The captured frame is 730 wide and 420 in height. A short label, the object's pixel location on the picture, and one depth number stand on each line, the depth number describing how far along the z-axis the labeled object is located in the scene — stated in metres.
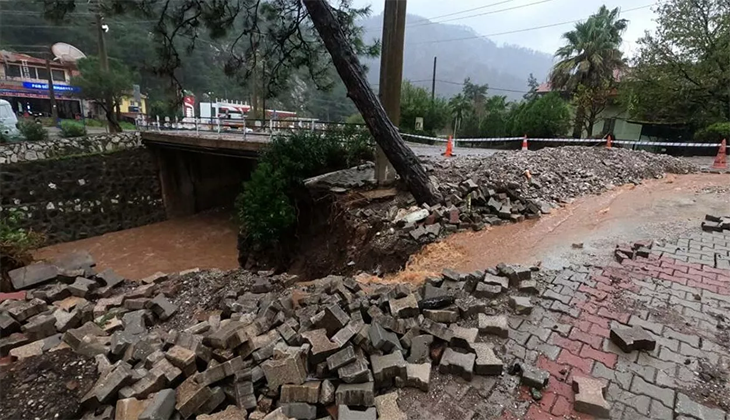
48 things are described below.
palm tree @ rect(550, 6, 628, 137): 17.86
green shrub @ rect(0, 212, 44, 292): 4.90
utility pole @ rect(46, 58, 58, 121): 23.03
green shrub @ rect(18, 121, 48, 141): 11.95
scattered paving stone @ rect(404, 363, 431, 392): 2.11
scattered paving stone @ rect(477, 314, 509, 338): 2.55
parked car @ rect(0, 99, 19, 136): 12.80
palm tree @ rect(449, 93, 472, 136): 24.94
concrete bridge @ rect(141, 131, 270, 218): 11.24
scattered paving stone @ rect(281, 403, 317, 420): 1.93
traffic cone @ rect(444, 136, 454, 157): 9.30
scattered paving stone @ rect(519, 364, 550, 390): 2.11
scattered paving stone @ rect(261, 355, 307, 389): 2.06
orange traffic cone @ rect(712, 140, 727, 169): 9.55
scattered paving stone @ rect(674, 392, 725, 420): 1.90
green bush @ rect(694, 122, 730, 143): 12.37
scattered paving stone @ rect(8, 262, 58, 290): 4.36
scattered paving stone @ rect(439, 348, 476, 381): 2.18
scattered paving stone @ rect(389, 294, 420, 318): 2.67
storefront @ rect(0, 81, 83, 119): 26.94
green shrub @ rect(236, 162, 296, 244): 7.53
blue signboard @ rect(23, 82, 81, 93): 27.69
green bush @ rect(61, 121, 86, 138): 13.45
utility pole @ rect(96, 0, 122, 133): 14.88
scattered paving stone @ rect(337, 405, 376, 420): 1.87
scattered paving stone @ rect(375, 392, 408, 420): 1.91
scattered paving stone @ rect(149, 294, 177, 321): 3.37
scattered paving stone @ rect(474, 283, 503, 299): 3.05
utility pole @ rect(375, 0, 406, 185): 5.48
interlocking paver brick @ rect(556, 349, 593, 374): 2.27
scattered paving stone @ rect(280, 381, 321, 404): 1.99
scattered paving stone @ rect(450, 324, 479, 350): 2.37
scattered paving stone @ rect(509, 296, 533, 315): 2.83
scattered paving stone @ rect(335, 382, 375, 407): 1.97
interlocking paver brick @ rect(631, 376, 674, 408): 2.01
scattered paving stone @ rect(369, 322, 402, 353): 2.30
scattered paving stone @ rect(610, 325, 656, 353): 2.37
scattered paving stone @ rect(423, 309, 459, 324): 2.67
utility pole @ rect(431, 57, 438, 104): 22.15
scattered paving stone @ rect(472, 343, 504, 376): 2.20
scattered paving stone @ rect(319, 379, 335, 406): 1.99
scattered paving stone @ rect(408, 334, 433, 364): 2.32
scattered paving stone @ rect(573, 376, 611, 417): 1.91
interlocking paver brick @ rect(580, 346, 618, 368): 2.31
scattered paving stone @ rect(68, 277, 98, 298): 3.99
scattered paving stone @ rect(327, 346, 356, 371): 2.11
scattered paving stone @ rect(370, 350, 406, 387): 2.12
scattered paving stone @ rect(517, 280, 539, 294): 3.15
